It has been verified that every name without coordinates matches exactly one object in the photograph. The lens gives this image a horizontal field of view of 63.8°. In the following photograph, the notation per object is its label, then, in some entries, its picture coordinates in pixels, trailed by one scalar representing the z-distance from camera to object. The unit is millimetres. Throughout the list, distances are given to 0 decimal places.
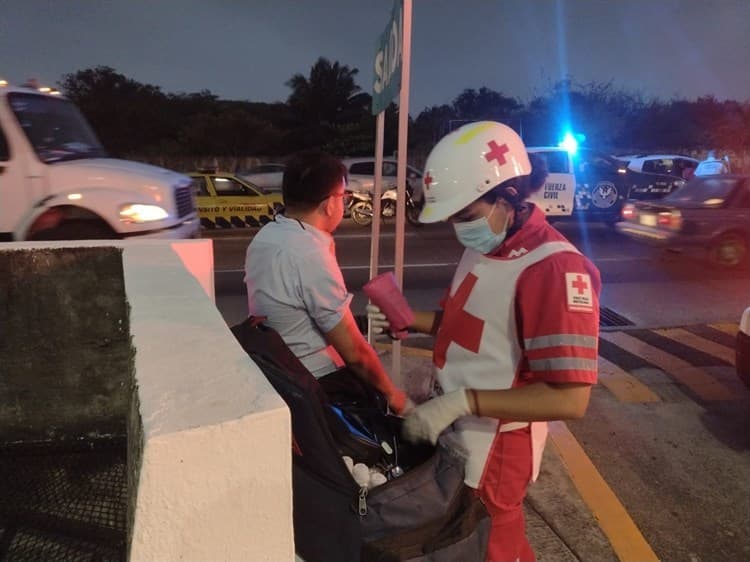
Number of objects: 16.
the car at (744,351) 4164
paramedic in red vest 1537
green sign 3270
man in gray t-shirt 2402
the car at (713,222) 9391
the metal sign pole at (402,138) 3156
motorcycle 15828
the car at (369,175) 17328
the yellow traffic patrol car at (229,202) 15312
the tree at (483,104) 39156
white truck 6625
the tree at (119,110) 34281
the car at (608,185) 15852
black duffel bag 1438
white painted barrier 1071
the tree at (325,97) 38562
